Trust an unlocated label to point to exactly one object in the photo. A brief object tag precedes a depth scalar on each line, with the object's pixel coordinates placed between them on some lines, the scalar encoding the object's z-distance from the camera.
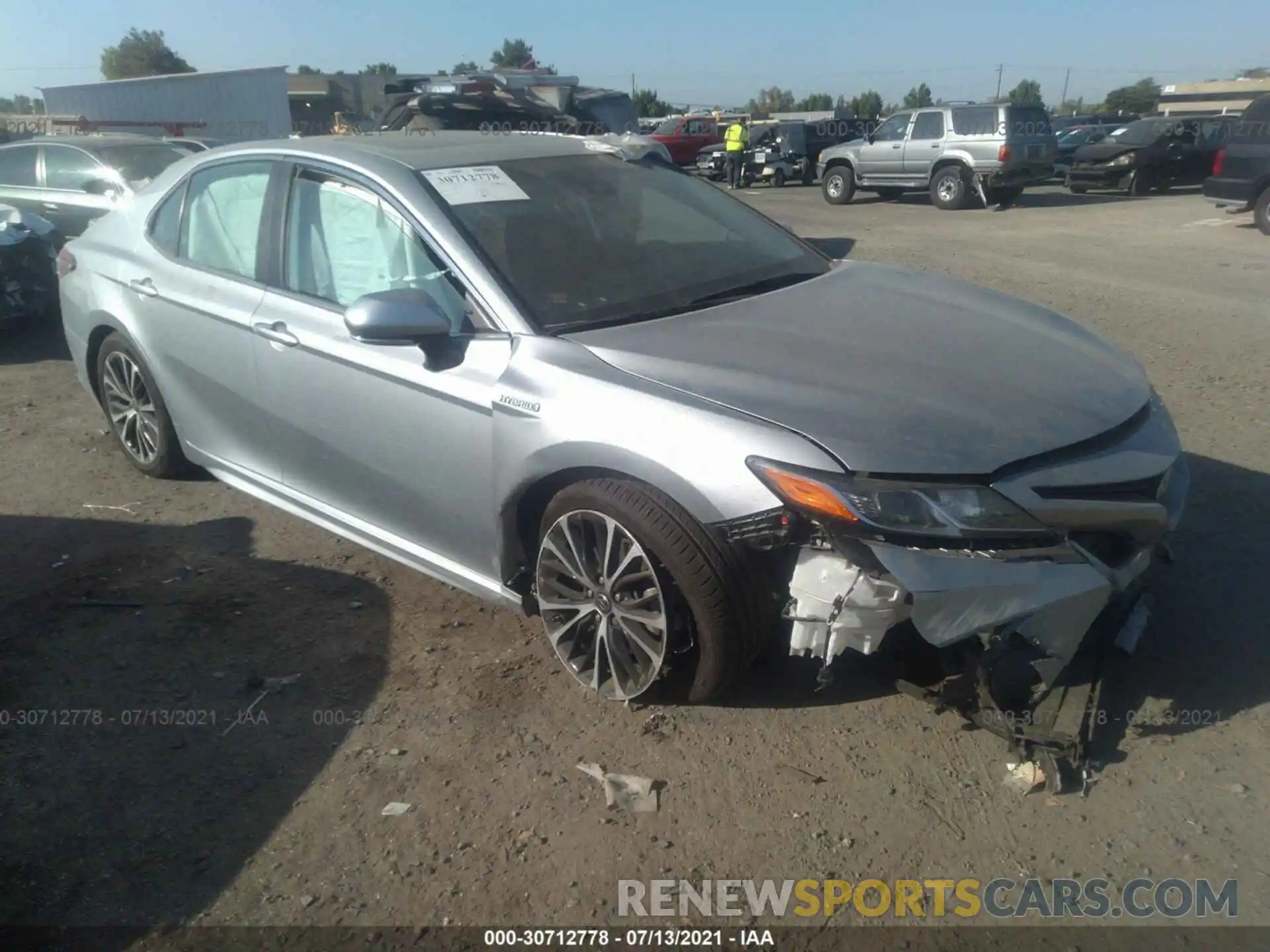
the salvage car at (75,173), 10.21
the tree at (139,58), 81.31
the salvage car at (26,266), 8.46
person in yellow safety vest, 24.27
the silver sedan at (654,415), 2.71
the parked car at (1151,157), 20.59
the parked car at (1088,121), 31.36
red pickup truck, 29.97
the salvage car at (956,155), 18.23
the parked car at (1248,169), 13.79
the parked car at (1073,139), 24.67
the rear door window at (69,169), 10.33
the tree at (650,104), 64.24
